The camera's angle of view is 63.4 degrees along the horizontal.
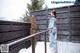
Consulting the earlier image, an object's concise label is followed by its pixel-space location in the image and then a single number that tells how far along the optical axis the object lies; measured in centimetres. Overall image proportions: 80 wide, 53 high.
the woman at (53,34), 192
